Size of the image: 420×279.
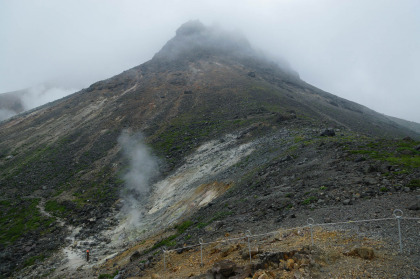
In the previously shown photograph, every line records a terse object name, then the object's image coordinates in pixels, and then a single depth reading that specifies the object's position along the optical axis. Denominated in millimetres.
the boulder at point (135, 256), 16892
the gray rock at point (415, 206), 10930
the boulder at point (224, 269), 8766
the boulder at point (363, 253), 7711
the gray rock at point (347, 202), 13562
